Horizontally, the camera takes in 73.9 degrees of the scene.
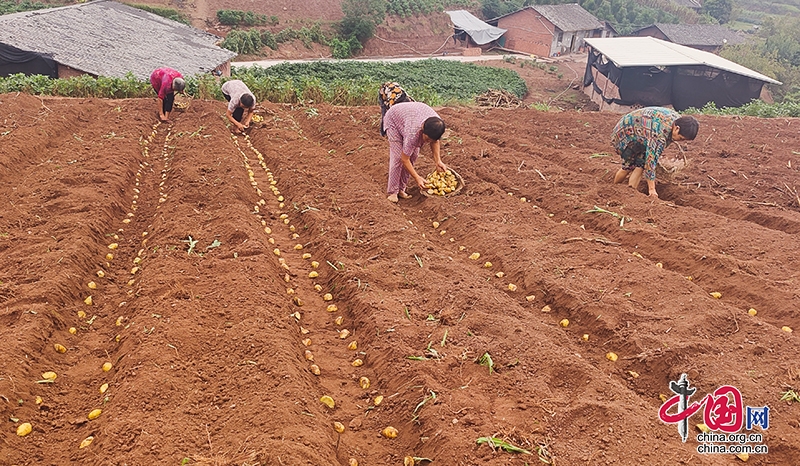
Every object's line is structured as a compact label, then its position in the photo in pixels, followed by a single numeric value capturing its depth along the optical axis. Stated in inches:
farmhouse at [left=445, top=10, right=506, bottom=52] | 1788.9
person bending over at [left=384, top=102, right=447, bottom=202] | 275.6
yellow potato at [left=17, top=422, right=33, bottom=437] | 142.0
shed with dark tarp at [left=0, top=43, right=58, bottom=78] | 759.1
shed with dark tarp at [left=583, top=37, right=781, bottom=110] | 891.1
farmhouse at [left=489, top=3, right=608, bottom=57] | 1716.3
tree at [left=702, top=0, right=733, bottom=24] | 2452.0
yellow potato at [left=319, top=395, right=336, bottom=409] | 161.0
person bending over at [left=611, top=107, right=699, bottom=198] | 291.9
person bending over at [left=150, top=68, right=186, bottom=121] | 420.0
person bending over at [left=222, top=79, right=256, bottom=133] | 412.5
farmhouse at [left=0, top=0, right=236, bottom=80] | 773.9
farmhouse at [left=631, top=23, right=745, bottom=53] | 1652.3
